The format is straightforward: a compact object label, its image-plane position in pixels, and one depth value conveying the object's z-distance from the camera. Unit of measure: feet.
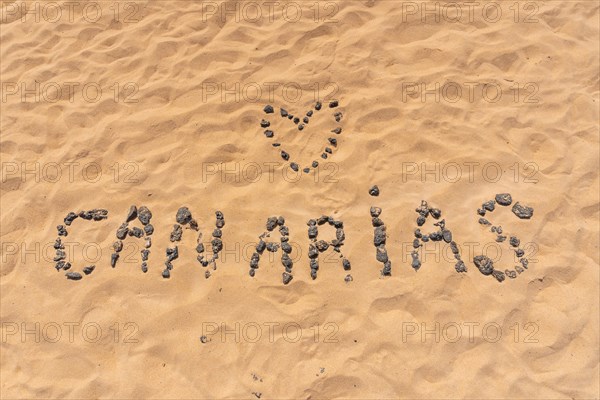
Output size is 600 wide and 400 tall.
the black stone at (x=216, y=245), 13.00
